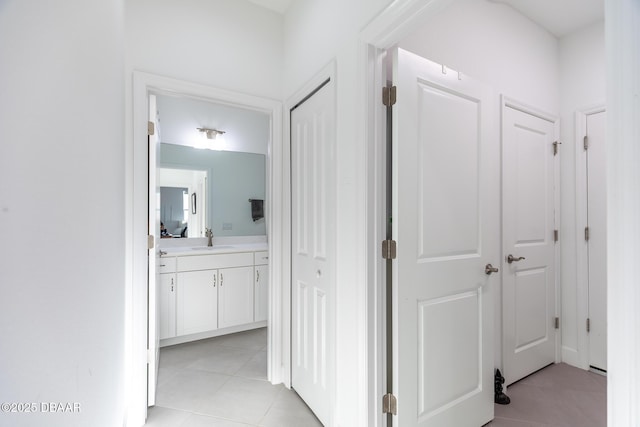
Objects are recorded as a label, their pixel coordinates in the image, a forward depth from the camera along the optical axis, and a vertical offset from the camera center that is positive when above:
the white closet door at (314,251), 1.55 -0.22
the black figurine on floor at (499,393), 1.85 -1.19
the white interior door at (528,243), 2.02 -0.22
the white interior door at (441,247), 1.30 -0.17
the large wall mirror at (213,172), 3.16 +0.53
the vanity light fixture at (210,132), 3.27 +0.97
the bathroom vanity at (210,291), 2.64 -0.78
